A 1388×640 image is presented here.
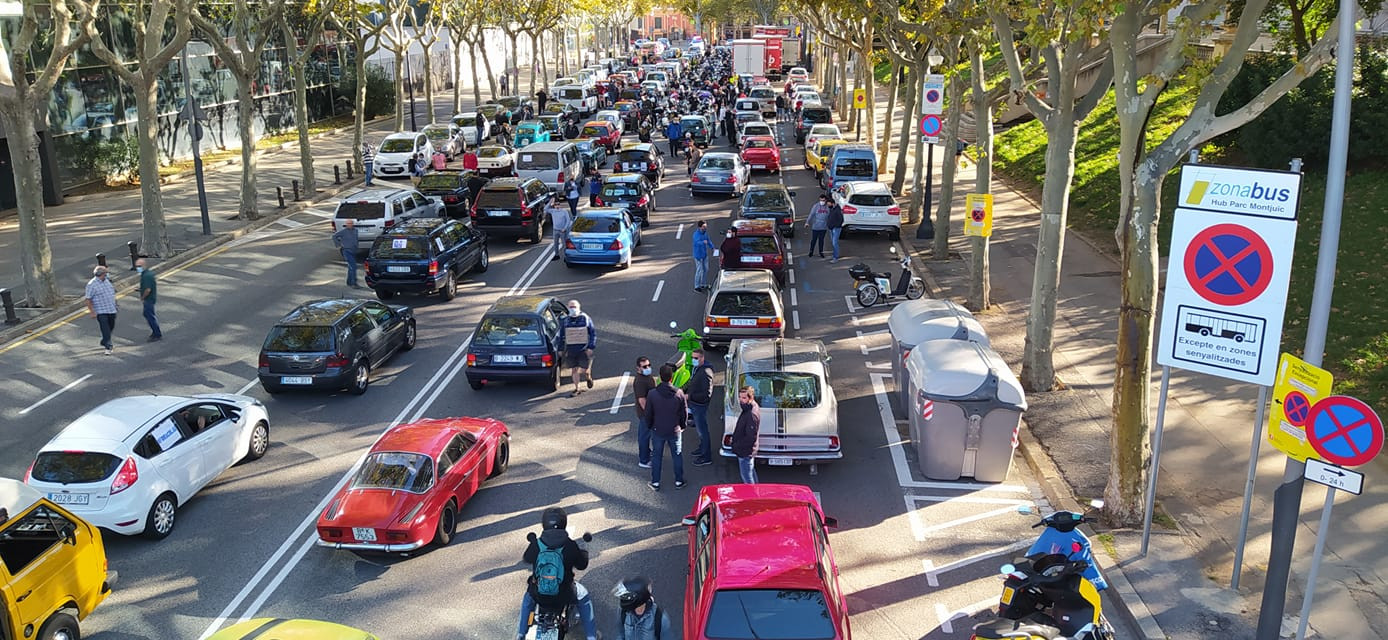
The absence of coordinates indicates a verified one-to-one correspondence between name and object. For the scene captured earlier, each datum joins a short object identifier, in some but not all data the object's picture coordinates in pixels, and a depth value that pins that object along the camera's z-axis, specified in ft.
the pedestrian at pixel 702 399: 44.86
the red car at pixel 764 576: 27.17
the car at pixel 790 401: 42.73
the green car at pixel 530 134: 134.51
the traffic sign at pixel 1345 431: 26.04
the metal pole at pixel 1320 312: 27.35
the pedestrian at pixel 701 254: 71.21
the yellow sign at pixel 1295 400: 27.35
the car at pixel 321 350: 51.67
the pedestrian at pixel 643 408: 43.14
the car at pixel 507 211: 87.66
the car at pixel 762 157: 126.52
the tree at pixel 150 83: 74.59
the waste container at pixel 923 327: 48.93
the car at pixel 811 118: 153.58
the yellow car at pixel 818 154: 120.26
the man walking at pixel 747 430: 40.14
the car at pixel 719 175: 108.37
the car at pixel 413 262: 68.59
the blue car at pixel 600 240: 78.54
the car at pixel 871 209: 87.30
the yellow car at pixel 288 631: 24.58
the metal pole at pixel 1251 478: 32.81
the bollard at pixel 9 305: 63.82
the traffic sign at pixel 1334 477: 26.71
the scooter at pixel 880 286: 68.49
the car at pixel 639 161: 112.88
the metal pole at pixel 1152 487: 35.91
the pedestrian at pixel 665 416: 42.11
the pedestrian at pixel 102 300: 59.47
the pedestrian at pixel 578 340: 52.42
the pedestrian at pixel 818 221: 82.07
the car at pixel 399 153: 122.31
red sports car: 36.04
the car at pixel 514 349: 52.75
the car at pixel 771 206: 86.48
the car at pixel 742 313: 57.57
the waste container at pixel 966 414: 41.37
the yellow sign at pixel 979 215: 62.87
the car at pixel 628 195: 95.04
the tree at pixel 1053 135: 49.26
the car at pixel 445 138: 136.15
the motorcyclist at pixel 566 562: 29.84
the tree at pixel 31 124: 62.80
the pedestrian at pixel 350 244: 74.95
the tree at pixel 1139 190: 35.14
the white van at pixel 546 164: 104.17
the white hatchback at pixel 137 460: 37.35
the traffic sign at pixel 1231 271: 31.78
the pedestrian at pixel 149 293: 61.62
